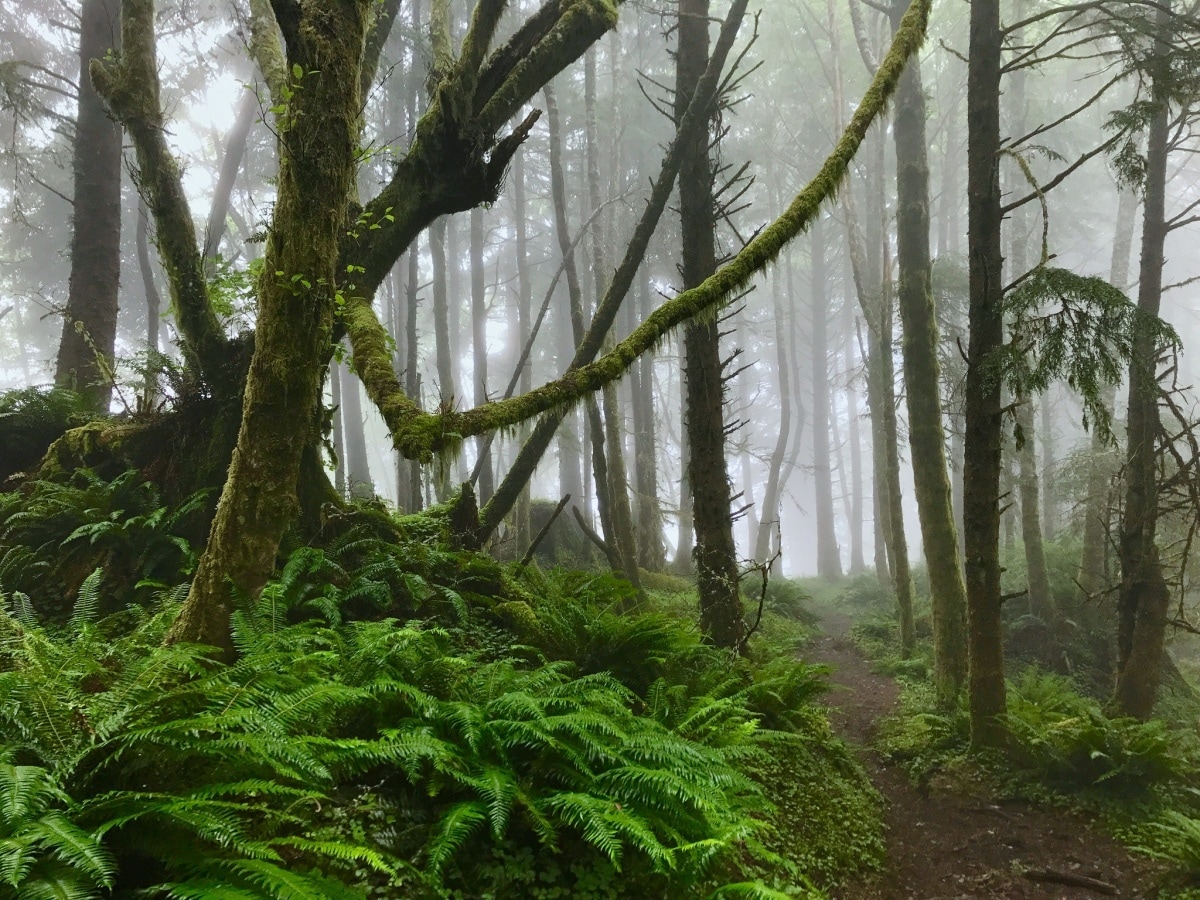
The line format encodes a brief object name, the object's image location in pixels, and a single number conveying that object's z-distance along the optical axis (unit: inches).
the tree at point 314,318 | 137.8
